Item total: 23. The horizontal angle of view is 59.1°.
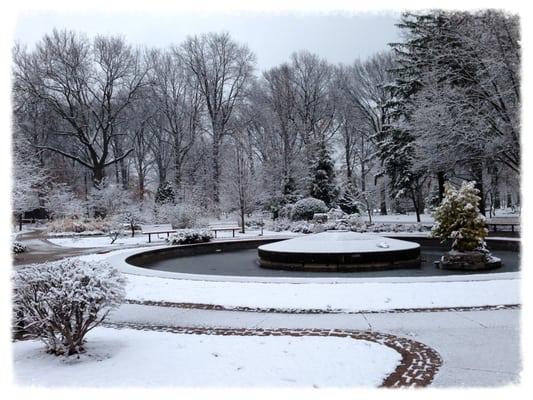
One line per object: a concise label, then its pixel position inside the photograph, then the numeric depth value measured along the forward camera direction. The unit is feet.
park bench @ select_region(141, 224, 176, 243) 103.89
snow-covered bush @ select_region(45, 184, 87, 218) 119.03
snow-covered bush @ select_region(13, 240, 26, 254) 64.15
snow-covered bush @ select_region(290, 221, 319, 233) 87.70
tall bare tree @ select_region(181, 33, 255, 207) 151.33
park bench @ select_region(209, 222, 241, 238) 109.97
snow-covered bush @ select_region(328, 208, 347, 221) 97.60
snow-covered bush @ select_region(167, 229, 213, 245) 60.54
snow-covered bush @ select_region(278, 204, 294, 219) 115.24
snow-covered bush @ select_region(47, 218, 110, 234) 96.63
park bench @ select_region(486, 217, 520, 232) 71.09
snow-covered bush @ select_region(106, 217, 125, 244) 79.92
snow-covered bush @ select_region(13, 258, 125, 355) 17.19
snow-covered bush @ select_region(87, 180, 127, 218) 121.29
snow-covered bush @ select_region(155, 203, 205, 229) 100.01
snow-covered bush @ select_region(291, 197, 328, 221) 108.47
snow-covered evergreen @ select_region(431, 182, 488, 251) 40.11
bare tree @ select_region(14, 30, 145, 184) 124.98
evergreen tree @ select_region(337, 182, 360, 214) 126.82
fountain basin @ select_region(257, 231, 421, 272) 41.22
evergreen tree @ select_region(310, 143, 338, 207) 122.42
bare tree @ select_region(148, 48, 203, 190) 155.02
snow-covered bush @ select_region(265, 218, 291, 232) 97.09
